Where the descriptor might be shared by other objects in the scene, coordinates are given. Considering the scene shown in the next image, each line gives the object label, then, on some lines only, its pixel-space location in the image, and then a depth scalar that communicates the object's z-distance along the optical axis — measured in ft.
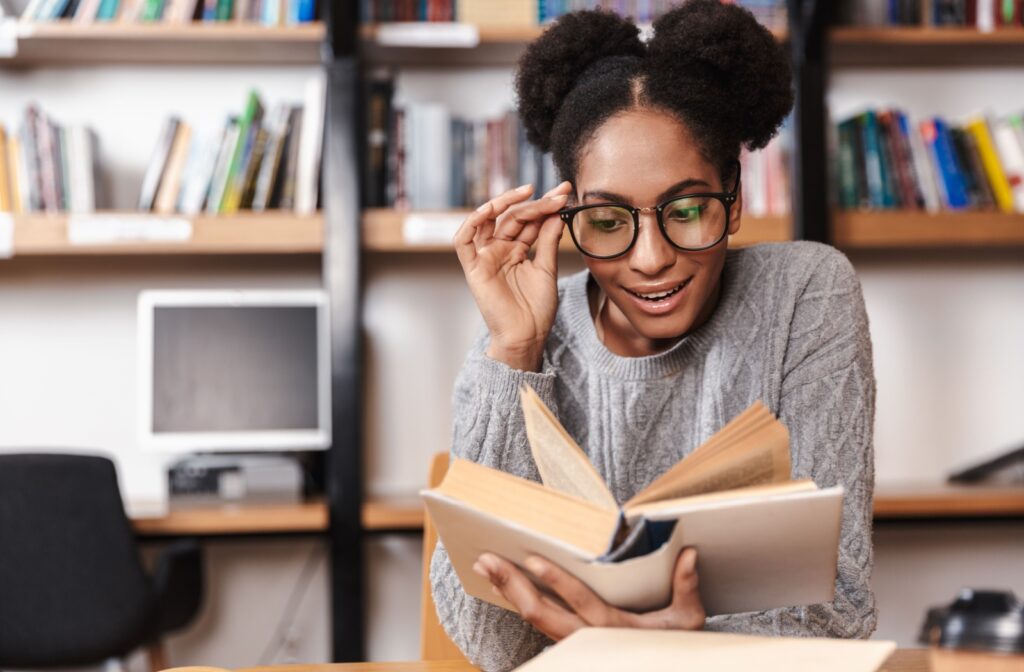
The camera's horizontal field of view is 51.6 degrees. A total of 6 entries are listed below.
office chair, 6.72
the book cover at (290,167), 8.18
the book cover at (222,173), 8.06
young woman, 3.61
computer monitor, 8.14
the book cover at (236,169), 8.06
